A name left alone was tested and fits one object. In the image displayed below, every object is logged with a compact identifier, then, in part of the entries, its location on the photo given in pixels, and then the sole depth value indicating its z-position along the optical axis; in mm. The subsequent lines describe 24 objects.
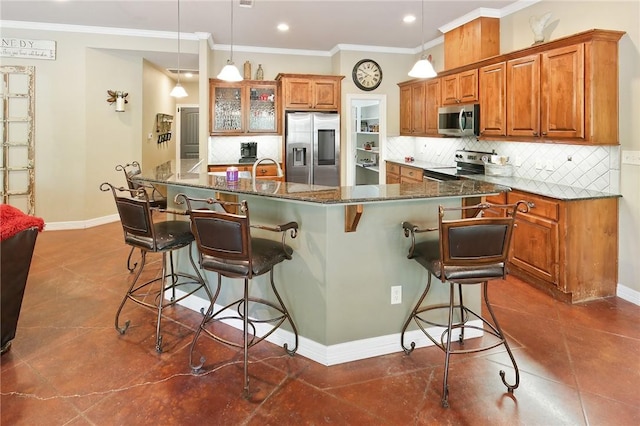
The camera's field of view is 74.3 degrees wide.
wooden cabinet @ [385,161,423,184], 5812
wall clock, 6637
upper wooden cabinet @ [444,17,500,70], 4801
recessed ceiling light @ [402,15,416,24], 5091
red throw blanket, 2398
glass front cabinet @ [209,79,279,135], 6469
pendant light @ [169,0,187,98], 5648
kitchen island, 2436
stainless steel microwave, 4789
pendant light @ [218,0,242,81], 3818
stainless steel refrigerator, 6449
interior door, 9445
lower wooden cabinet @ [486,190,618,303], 3391
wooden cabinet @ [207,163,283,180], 6477
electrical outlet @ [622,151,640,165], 3318
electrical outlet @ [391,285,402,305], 2619
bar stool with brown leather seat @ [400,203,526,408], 2059
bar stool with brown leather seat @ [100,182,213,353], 2648
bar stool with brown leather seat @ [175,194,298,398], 2146
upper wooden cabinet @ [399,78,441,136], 5809
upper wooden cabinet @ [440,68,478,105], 4836
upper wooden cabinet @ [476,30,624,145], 3354
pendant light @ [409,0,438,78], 3482
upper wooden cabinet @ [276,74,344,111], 6418
